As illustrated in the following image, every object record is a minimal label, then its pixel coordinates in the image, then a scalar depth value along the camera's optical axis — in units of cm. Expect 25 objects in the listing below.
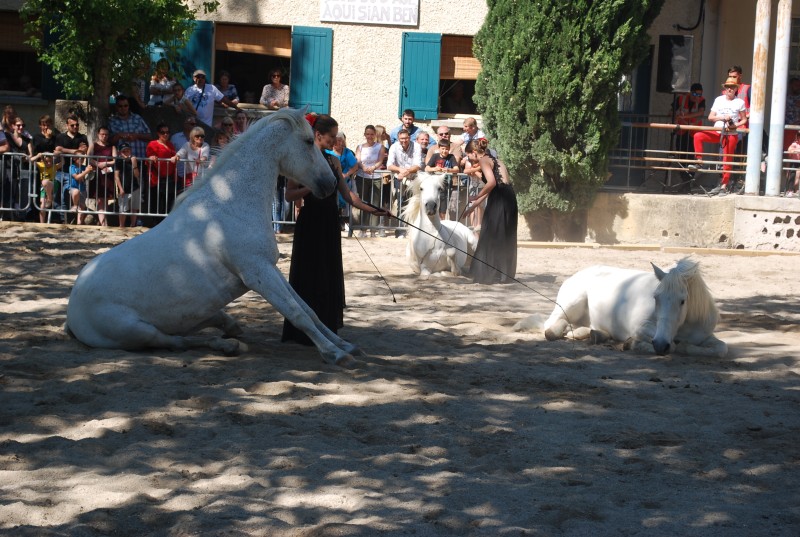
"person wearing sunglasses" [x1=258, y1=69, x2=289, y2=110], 1952
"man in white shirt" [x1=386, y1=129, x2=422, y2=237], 1688
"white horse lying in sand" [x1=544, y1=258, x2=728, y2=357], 845
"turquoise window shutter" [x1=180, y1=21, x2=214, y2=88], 1975
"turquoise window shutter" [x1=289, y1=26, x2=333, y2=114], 1995
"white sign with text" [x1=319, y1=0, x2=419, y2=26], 1992
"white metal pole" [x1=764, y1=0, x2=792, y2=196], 1744
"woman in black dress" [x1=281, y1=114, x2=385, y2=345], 830
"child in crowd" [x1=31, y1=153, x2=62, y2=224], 1608
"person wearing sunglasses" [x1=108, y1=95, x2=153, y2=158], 1678
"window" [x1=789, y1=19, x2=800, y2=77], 2098
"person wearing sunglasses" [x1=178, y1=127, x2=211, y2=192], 1620
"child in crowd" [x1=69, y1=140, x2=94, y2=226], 1609
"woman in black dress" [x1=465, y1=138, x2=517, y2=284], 1286
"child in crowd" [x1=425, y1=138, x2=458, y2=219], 1640
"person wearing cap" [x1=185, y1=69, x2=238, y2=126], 1823
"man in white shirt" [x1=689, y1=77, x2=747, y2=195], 1856
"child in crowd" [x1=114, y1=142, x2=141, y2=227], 1608
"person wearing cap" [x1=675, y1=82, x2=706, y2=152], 1945
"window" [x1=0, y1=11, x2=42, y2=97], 2005
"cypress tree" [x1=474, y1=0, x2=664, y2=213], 1725
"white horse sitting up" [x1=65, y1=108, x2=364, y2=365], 757
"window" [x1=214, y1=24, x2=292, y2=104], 2009
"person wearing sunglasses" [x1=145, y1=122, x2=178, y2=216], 1619
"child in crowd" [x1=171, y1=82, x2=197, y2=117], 1808
